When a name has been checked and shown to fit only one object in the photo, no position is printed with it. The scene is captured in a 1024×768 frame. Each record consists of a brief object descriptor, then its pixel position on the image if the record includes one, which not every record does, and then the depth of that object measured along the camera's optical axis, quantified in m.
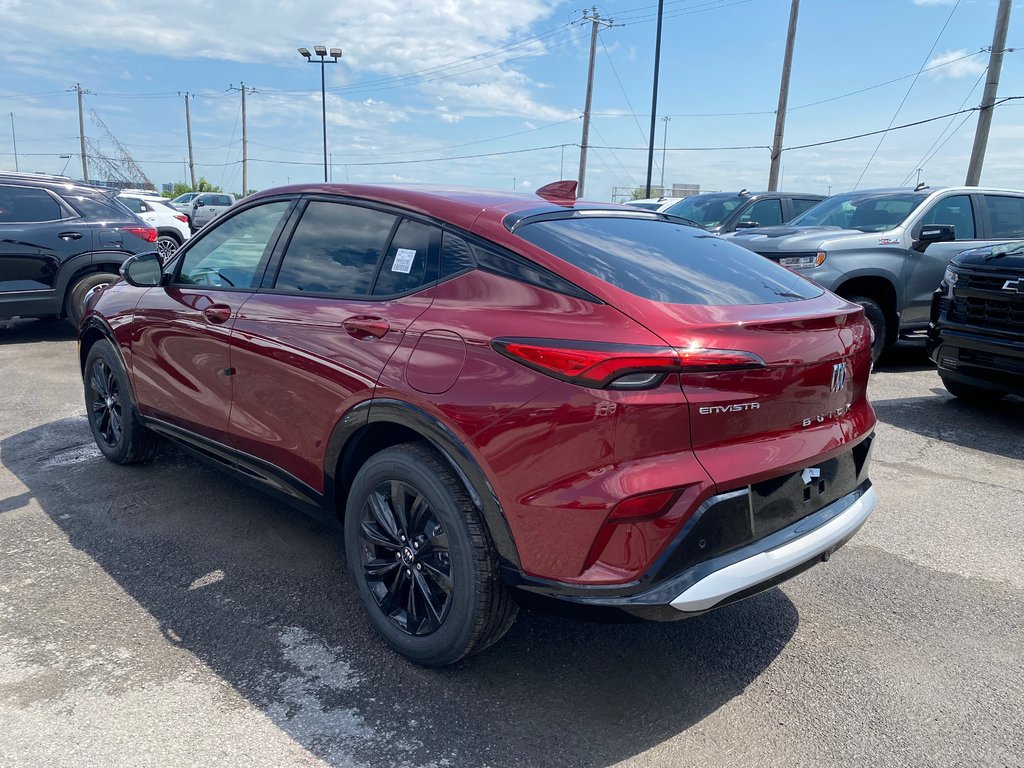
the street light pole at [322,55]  30.84
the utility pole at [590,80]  35.22
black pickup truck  5.72
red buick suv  2.23
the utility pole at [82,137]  74.59
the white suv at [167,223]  14.74
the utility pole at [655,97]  24.55
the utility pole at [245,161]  63.16
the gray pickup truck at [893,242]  7.66
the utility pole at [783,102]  23.28
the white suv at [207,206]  31.94
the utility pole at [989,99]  16.17
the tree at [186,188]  68.69
